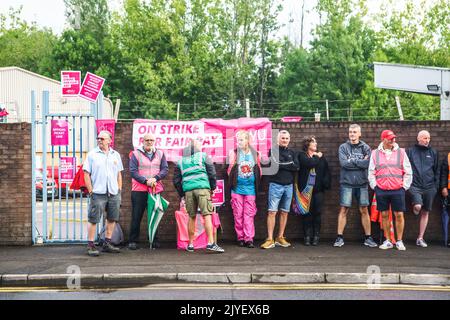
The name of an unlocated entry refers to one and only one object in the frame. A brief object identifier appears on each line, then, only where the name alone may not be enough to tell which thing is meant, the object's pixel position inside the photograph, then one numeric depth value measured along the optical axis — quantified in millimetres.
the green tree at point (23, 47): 60031
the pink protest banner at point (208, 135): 10844
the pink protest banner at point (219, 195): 10590
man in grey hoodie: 10188
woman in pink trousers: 10203
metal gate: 10250
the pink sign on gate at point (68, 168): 10430
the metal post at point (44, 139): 10070
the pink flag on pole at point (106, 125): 10539
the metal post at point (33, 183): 10617
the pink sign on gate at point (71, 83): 10812
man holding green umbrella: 10062
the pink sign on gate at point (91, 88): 10562
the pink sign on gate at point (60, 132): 10453
